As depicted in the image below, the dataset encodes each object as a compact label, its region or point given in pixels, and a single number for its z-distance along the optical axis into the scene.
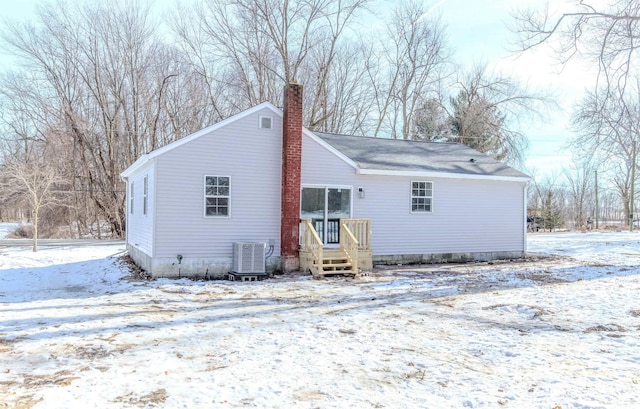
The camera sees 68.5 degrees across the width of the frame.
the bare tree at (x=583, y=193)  45.91
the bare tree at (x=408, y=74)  31.14
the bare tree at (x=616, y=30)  12.25
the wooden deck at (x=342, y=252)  11.18
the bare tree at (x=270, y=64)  26.92
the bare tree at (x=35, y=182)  14.64
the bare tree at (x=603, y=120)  12.62
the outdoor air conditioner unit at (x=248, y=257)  10.77
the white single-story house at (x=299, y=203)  10.88
